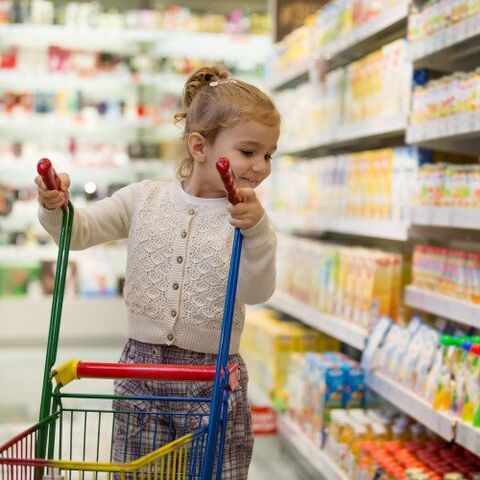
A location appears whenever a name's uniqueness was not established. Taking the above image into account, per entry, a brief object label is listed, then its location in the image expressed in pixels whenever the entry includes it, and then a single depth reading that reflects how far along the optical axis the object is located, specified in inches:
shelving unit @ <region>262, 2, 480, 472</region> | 112.3
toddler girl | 83.4
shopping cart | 61.4
